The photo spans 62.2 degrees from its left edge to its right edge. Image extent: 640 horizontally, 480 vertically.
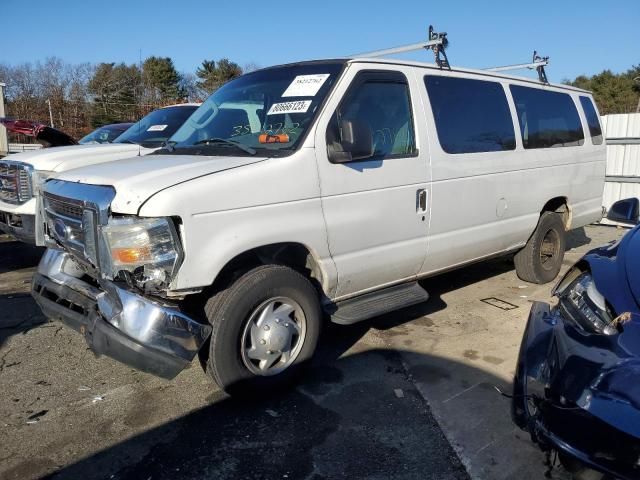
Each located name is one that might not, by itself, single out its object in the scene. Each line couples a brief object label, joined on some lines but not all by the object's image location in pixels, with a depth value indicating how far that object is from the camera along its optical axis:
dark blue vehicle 1.92
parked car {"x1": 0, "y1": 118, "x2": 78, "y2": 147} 8.11
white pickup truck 5.71
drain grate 5.36
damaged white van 2.90
